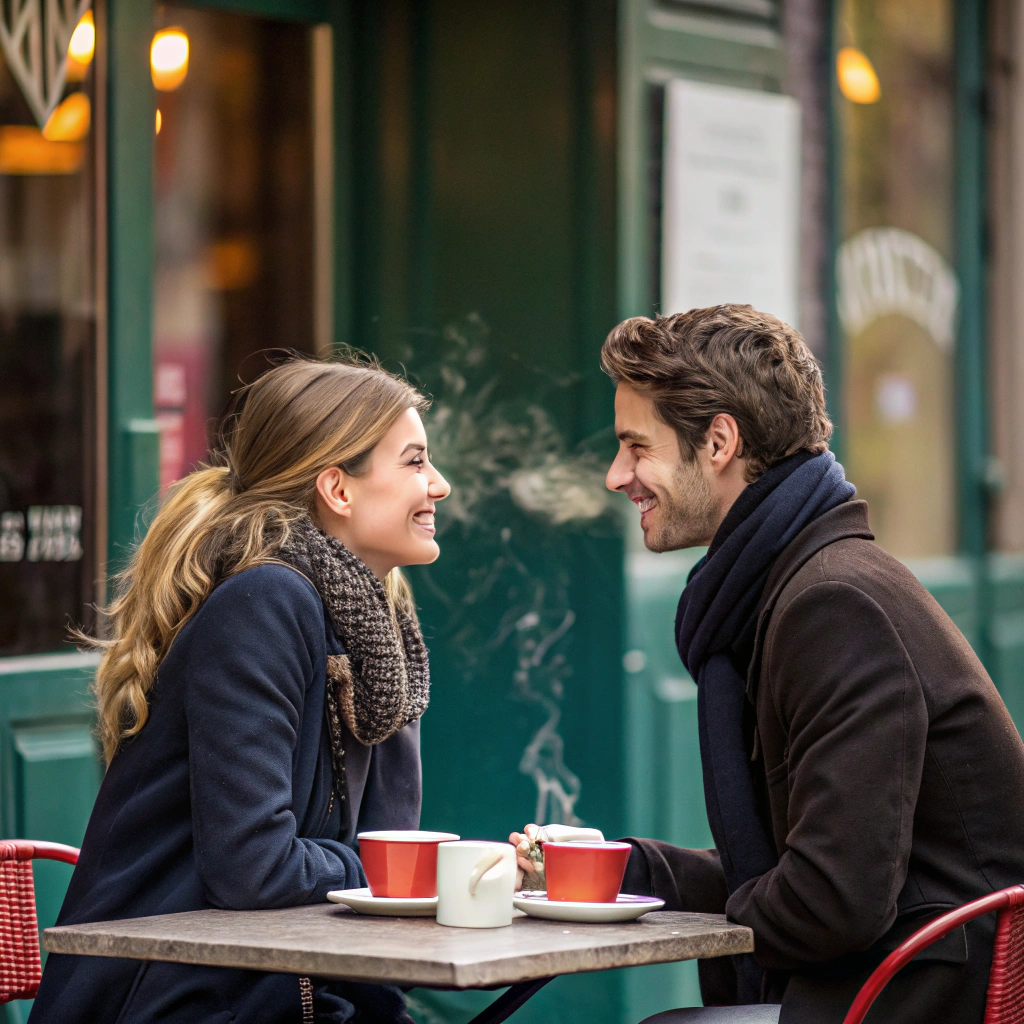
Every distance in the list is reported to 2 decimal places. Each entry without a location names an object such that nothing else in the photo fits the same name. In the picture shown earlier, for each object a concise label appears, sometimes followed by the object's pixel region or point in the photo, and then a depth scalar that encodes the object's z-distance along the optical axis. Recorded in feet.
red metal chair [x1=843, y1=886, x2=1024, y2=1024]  14.17
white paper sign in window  28.25
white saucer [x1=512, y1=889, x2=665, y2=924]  14.02
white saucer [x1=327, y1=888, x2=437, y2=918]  14.25
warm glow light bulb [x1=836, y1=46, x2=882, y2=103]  34.14
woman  15.47
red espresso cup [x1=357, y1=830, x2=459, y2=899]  14.47
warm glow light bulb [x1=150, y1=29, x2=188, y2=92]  26.91
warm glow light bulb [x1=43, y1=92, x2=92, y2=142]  25.55
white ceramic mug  13.60
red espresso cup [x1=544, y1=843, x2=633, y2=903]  14.37
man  14.64
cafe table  11.96
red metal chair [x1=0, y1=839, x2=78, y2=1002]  17.69
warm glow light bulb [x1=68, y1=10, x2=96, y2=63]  25.64
